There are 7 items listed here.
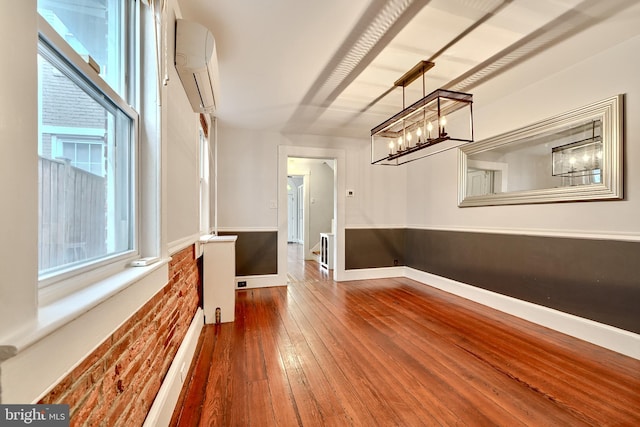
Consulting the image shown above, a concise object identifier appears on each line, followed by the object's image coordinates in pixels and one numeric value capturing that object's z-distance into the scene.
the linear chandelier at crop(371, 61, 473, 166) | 2.06
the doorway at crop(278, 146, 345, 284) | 4.29
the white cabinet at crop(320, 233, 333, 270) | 5.35
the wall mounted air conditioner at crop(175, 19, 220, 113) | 1.65
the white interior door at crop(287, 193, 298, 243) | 10.20
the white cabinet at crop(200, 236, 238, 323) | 2.72
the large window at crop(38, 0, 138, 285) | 0.72
